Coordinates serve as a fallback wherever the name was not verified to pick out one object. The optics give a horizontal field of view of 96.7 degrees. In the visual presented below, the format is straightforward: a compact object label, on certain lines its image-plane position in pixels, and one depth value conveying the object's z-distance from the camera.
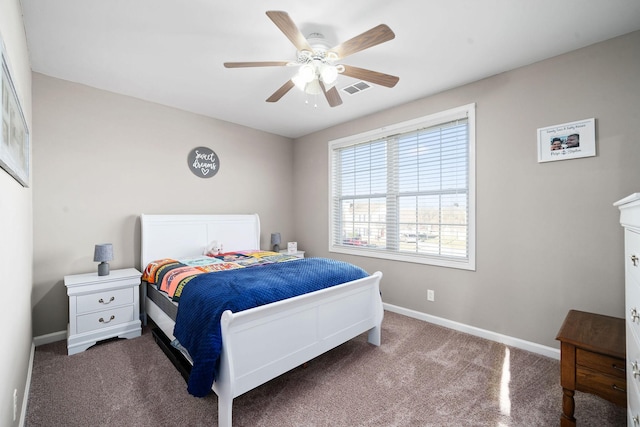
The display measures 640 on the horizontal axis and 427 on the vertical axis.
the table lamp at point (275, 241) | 4.44
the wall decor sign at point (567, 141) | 2.27
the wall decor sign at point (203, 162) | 3.77
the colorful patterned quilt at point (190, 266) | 2.43
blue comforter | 1.62
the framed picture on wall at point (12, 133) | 1.15
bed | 1.66
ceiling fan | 1.63
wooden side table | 1.48
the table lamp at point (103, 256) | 2.72
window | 3.05
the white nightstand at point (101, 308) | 2.52
